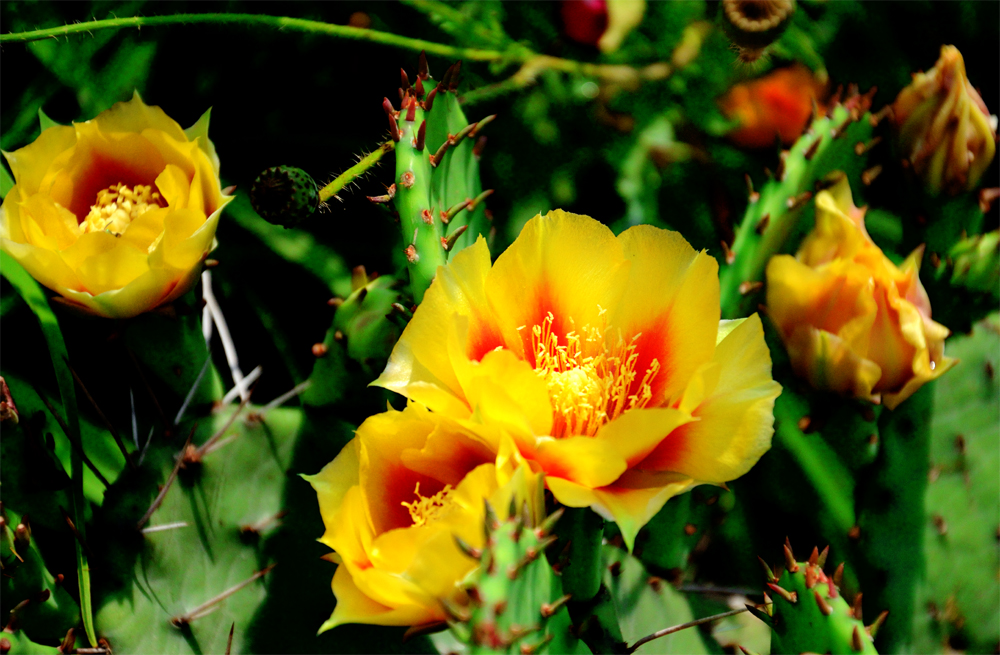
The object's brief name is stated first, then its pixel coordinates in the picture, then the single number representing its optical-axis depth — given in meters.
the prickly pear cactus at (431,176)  0.58
